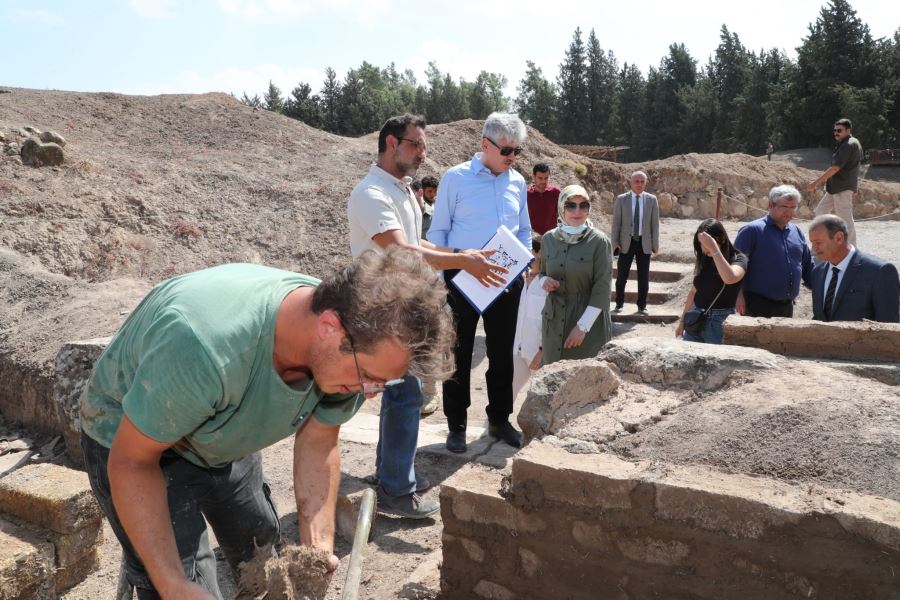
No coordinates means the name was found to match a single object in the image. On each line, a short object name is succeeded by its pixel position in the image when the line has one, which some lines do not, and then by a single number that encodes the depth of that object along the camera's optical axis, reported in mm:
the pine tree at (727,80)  39719
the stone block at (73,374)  4949
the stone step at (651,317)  9336
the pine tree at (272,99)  36803
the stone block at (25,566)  3112
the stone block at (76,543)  3420
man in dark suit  4387
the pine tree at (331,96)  34125
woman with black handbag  4875
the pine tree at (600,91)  47406
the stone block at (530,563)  2888
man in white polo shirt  3695
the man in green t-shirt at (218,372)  1687
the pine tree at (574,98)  49031
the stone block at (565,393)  3547
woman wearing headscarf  4645
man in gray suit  9086
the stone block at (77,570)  3453
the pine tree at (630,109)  43969
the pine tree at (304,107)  33562
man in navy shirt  5090
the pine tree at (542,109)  51250
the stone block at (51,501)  3438
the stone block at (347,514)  3573
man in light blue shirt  4363
